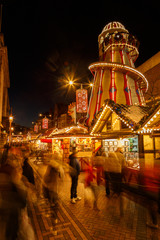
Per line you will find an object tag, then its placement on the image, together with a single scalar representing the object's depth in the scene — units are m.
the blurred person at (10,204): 2.10
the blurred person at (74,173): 6.19
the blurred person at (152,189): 3.97
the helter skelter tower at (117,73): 16.31
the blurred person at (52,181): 5.30
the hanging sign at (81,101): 18.20
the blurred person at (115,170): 6.31
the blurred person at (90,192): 6.26
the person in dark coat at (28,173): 6.55
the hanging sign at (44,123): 32.81
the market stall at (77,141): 13.84
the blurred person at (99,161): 7.10
